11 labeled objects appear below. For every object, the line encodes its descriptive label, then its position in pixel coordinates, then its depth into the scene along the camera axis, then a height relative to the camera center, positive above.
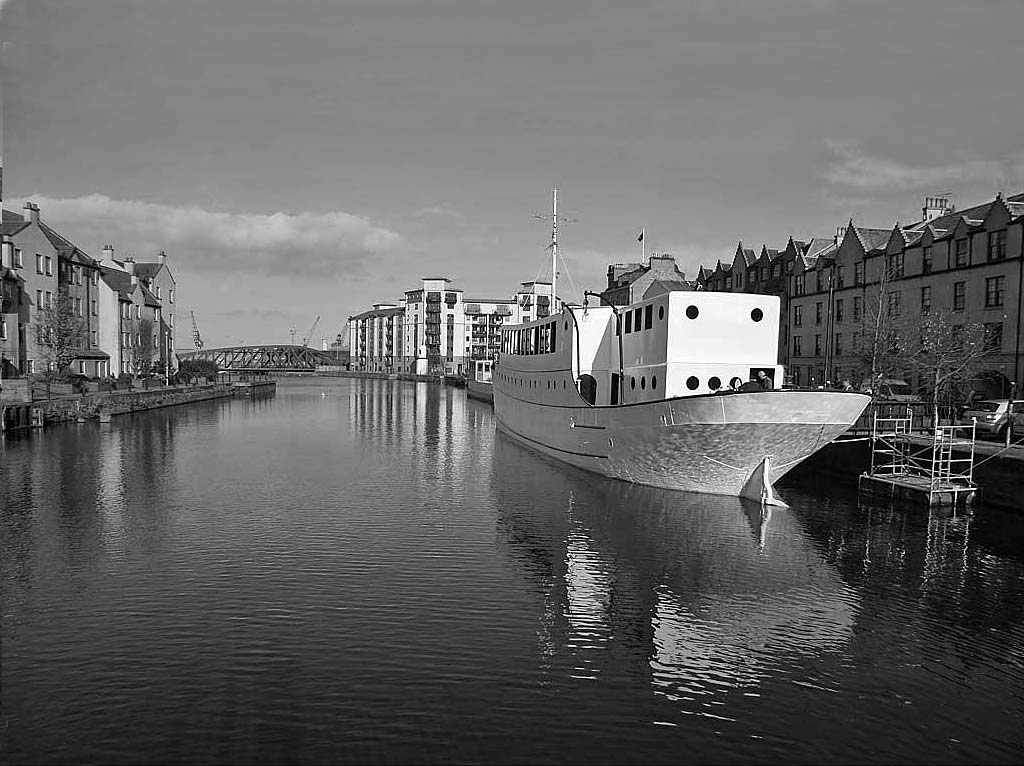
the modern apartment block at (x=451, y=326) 185.38 +7.19
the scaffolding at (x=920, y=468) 28.42 -4.59
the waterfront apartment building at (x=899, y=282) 46.78 +5.92
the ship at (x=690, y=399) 27.06 -1.66
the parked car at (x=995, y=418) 33.16 -2.70
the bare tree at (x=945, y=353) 43.59 +0.35
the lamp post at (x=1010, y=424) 29.34 -2.62
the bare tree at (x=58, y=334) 59.38 +1.31
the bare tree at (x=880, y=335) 49.28 +1.69
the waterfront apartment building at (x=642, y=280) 81.69 +8.84
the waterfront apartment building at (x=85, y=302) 60.09 +4.92
